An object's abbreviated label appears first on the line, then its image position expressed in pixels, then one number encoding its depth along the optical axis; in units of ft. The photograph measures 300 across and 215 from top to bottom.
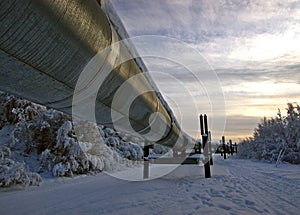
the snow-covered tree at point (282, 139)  59.82
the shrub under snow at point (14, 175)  20.17
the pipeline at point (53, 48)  2.95
